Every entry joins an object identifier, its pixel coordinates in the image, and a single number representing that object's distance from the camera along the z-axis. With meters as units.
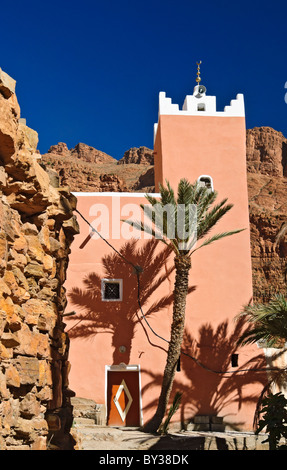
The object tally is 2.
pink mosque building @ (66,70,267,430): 16.77
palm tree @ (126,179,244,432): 15.70
